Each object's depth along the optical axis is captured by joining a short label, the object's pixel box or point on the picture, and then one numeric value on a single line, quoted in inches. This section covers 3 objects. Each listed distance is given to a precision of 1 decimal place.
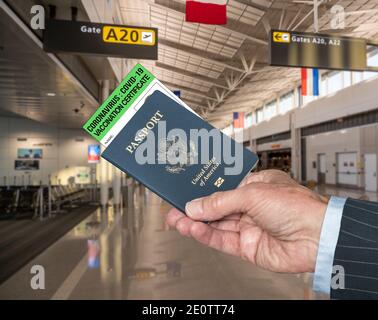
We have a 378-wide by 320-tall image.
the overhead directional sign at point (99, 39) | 203.3
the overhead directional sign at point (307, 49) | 250.7
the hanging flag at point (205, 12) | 248.5
